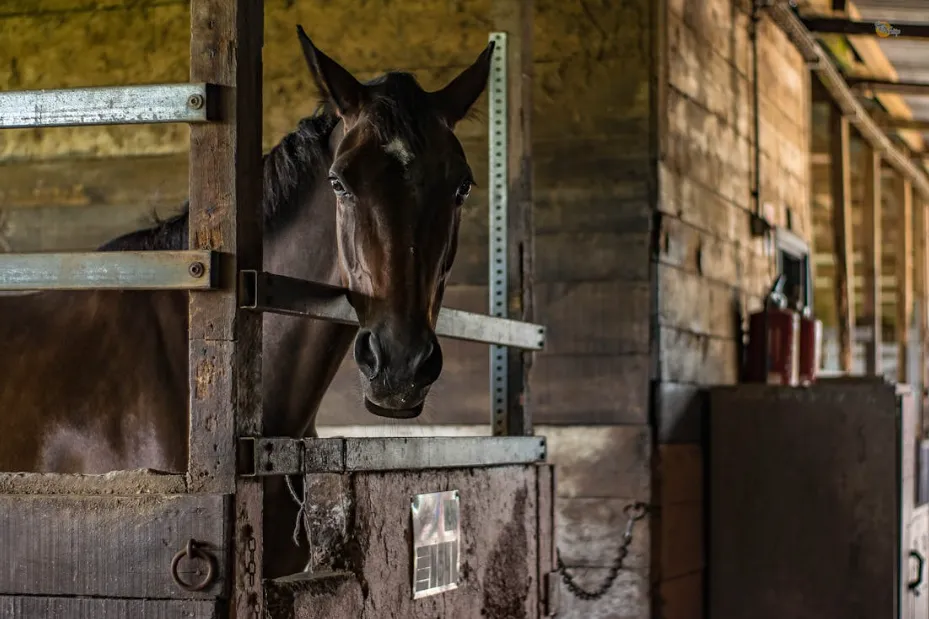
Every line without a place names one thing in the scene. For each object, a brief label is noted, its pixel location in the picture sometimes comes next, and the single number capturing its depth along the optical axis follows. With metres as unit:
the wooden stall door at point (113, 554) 3.69
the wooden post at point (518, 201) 6.62
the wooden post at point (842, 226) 16.09
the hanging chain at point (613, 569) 9.48
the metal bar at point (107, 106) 3.91
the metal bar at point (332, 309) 3.90
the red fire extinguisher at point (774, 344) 12.09
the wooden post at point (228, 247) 3.81
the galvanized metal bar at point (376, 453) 3.90
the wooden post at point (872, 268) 18.10
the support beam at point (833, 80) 13.34
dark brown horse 4.55
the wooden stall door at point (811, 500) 9.75
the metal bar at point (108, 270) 3.87
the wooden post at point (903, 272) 20.73
